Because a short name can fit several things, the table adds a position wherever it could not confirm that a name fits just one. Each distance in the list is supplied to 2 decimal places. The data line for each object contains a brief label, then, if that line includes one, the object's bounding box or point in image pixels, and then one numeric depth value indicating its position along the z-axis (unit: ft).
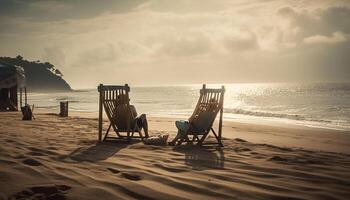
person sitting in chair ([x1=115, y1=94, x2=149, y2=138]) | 28.68
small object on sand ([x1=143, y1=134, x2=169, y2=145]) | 25.96
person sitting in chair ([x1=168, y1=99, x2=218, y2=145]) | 26.48
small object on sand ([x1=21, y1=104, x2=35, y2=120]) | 48.05
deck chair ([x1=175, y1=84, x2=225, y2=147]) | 26.61
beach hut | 78.54
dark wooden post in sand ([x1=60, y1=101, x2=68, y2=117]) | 60.23
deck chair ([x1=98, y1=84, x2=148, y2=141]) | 28.40
